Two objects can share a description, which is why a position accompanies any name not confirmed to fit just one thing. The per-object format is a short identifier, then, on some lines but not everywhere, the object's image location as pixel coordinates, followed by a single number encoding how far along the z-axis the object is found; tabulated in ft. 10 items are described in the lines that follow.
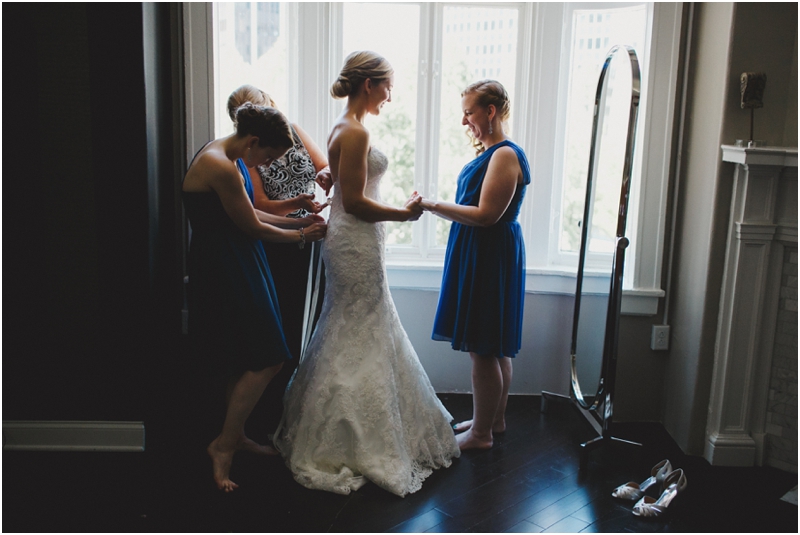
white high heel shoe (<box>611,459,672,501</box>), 8.47
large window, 10.59
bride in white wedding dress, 8.54
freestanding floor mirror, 8.95
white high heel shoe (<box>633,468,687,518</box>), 8.07
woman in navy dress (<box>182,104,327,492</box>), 8.12
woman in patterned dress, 9.19
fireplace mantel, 8.91
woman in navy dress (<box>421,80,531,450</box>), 9.02
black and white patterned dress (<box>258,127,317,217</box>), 9.29
